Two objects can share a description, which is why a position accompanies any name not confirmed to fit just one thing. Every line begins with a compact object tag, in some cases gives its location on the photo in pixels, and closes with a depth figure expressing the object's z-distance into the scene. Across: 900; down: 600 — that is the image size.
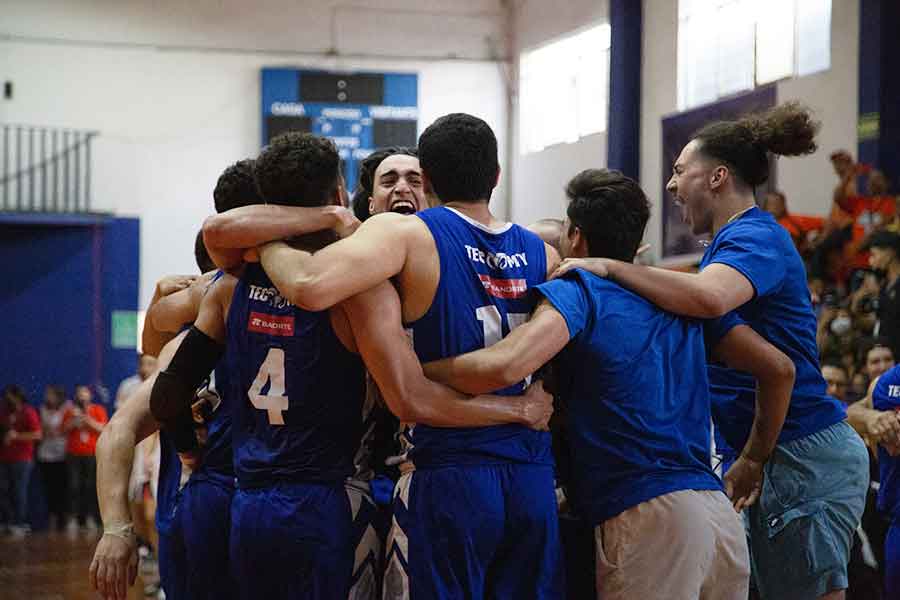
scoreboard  19.98
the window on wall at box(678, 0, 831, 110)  14.00
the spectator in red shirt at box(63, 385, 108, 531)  16.59
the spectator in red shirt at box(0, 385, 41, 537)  16.33
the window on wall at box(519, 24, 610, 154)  18.41
